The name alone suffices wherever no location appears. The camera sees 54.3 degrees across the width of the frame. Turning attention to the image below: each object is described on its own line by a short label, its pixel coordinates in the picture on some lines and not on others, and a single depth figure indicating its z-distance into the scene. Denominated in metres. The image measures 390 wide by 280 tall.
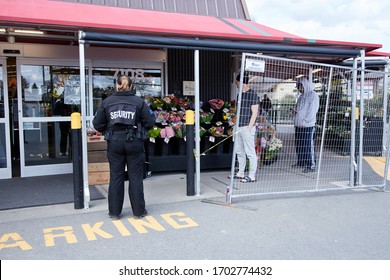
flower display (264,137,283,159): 7.11
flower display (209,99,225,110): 7.78
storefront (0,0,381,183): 5.52
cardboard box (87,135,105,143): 6.56
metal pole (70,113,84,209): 4.98
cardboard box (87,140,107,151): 6.53
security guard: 4.55
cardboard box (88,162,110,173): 6.45
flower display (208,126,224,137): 7.44
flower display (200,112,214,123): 7.45
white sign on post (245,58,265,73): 5.20
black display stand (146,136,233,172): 7.29
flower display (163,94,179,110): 7.53
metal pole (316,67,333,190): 5.90
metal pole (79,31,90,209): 5.01
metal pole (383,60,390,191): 6.29
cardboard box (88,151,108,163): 6.53
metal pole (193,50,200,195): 5.62
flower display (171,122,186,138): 7.15
